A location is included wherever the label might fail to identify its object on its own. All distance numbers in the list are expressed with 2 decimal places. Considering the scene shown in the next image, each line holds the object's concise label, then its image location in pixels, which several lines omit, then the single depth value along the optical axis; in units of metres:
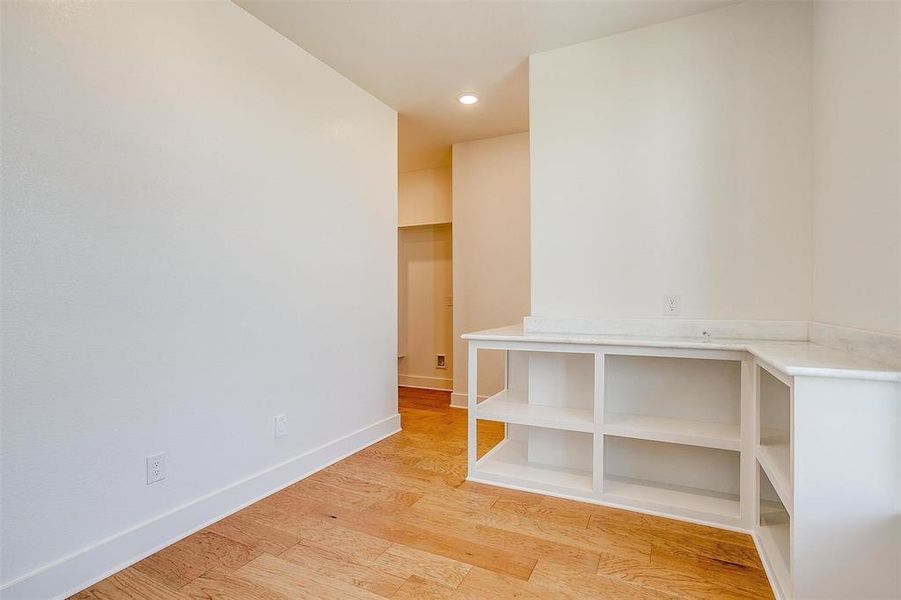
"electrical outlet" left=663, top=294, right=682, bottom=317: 2.31
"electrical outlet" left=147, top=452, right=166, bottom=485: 1.80
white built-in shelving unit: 1.28
